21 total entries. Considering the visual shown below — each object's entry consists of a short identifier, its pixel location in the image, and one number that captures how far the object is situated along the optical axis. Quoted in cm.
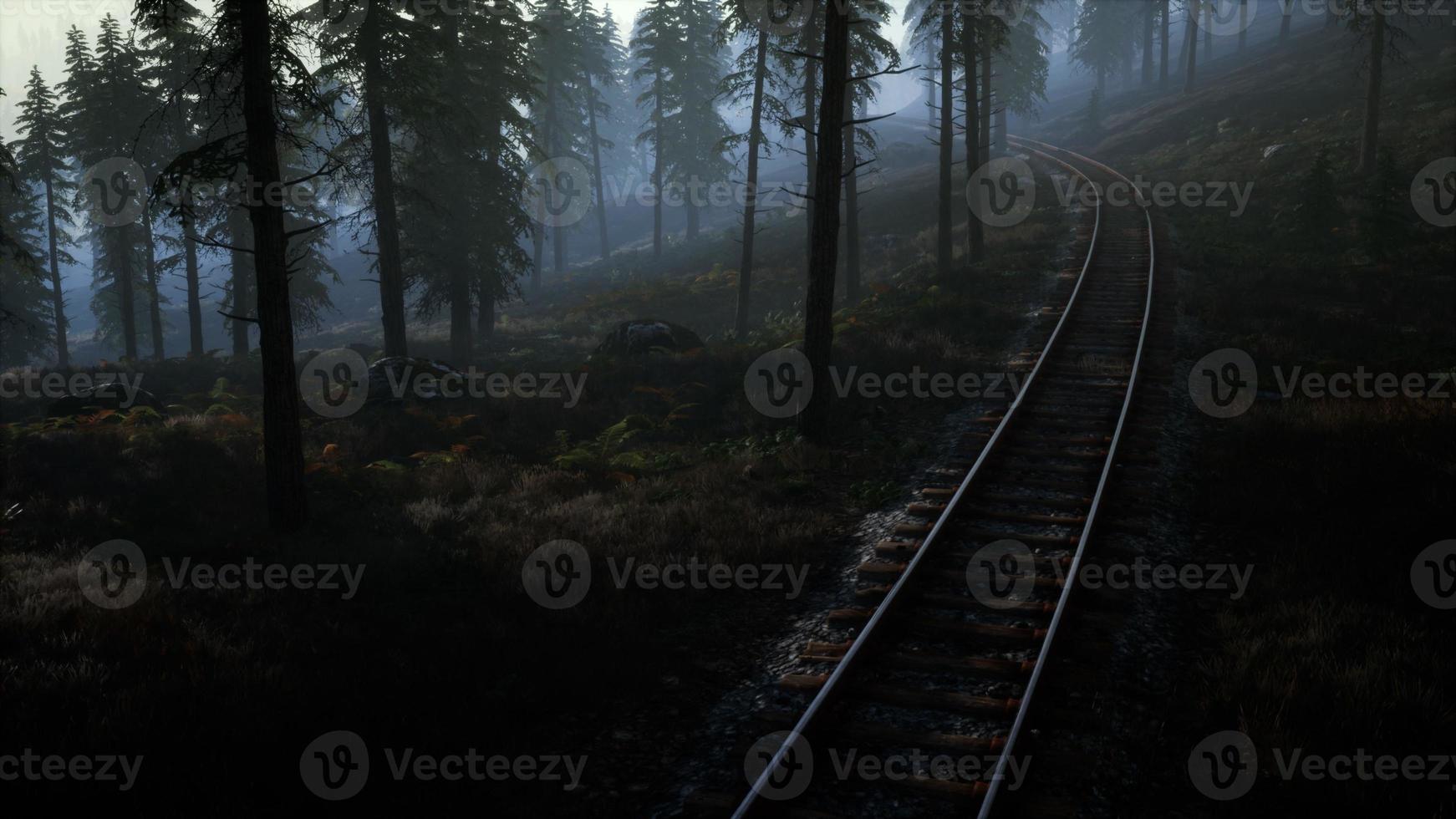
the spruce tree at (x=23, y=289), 3534
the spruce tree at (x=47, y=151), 3338
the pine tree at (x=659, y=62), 4359
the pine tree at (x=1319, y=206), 2280
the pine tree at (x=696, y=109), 4484
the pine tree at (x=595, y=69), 4691
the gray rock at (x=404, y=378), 1717
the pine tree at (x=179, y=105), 2677
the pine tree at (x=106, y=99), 2973
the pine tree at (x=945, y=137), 2330
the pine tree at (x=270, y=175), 930
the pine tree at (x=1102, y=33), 6538
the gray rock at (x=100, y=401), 1766
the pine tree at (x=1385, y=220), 2041
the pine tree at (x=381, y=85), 1831
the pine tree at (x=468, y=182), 2412
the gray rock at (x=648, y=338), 1998
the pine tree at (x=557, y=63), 4269
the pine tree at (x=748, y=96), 2405
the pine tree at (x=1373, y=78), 2705
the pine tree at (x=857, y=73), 2348
